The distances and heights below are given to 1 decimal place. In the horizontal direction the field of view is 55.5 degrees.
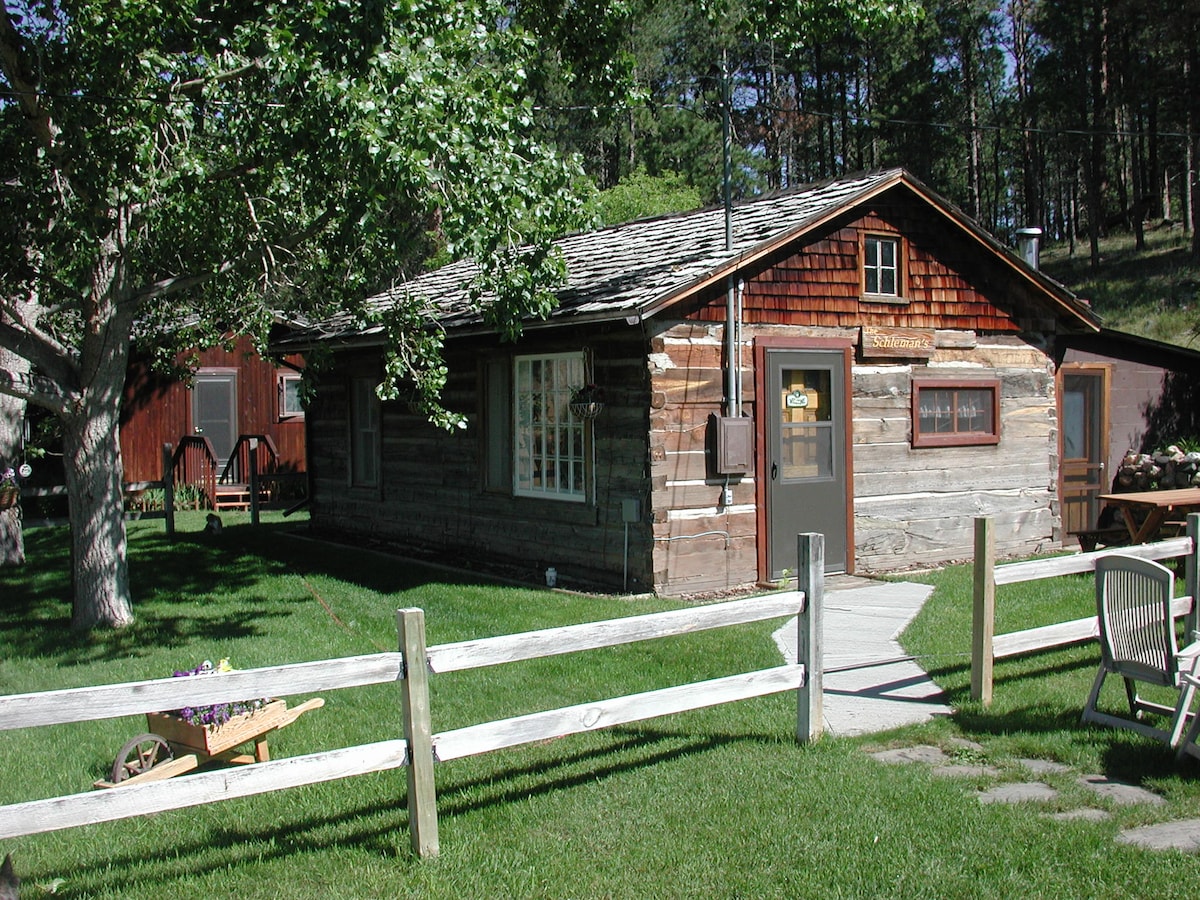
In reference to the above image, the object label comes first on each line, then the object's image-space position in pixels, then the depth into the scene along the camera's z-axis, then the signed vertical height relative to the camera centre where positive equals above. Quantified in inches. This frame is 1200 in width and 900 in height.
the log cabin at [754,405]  431.8 +10.0
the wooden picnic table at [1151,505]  442.3 -32.9
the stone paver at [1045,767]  223.1 -68.2
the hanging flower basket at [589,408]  435.5 +8.8
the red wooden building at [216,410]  893.2 +22.3
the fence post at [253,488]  708.1 -32.2
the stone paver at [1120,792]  205.8 -68.3
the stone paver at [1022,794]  208.5 -68.8
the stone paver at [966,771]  223.6 -68.7
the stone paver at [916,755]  233.9 -68.7
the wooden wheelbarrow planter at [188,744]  223.1 -63.0
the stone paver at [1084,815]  197.0 -68.5
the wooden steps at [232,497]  868.0 -46.0
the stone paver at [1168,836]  184.4 -68.6
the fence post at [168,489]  667.4 -29.7
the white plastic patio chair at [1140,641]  223.0 -44.4
